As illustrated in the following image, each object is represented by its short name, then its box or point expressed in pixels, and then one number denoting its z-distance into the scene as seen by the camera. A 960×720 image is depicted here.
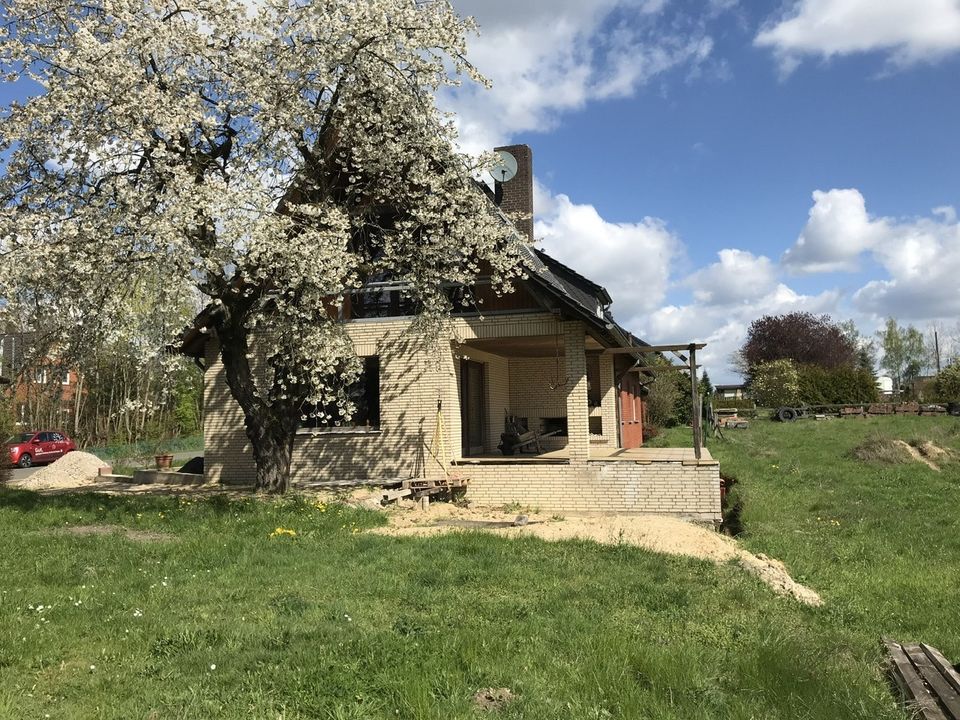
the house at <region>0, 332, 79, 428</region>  32.38
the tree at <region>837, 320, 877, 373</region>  76.62
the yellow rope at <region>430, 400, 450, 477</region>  14.54
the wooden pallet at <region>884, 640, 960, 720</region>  4.30
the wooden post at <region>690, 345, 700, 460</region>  13.43
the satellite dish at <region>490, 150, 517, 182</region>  16.30
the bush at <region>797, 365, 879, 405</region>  45.25
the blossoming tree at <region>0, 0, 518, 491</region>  9.80
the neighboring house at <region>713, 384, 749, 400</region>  70.69
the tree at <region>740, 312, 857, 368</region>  62.25
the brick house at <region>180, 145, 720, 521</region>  13.30
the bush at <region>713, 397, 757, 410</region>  50.38
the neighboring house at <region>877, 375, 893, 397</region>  77.62
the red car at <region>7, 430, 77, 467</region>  27.38
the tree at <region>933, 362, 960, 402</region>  44.69
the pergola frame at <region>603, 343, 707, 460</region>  13.54
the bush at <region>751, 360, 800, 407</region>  45.75
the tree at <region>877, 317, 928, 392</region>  79.12
